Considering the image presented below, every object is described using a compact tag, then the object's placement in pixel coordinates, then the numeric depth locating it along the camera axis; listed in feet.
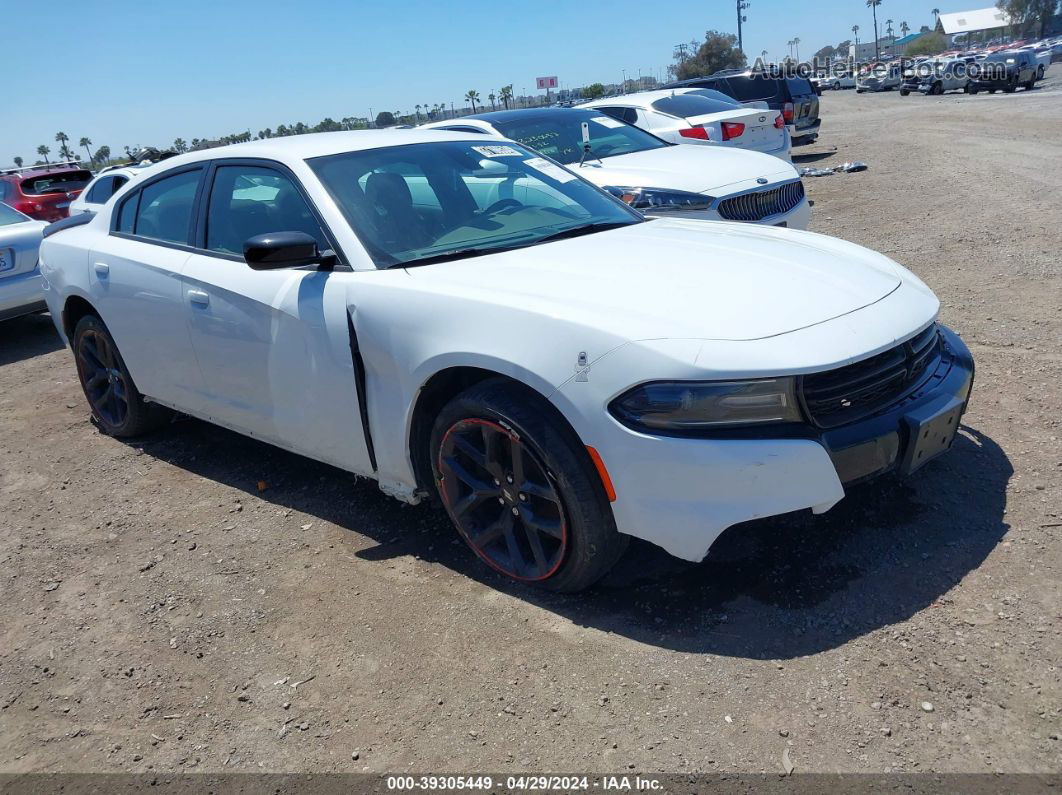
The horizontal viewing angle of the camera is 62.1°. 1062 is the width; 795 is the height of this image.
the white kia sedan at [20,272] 27.35
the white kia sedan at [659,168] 23.31
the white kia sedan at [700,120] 34.81
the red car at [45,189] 45.01
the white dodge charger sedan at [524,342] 9.07
